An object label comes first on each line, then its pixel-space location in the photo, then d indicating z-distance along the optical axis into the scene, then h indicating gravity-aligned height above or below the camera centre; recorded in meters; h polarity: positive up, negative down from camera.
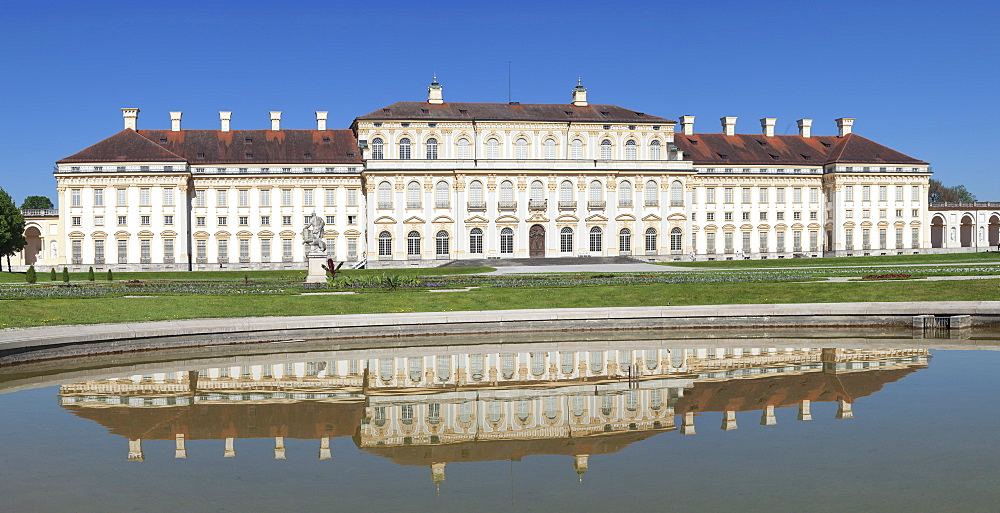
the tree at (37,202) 133.88 +7.49
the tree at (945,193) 151.88 +7.91
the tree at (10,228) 65.75 +1.77
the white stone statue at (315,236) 42.69 +0.50
